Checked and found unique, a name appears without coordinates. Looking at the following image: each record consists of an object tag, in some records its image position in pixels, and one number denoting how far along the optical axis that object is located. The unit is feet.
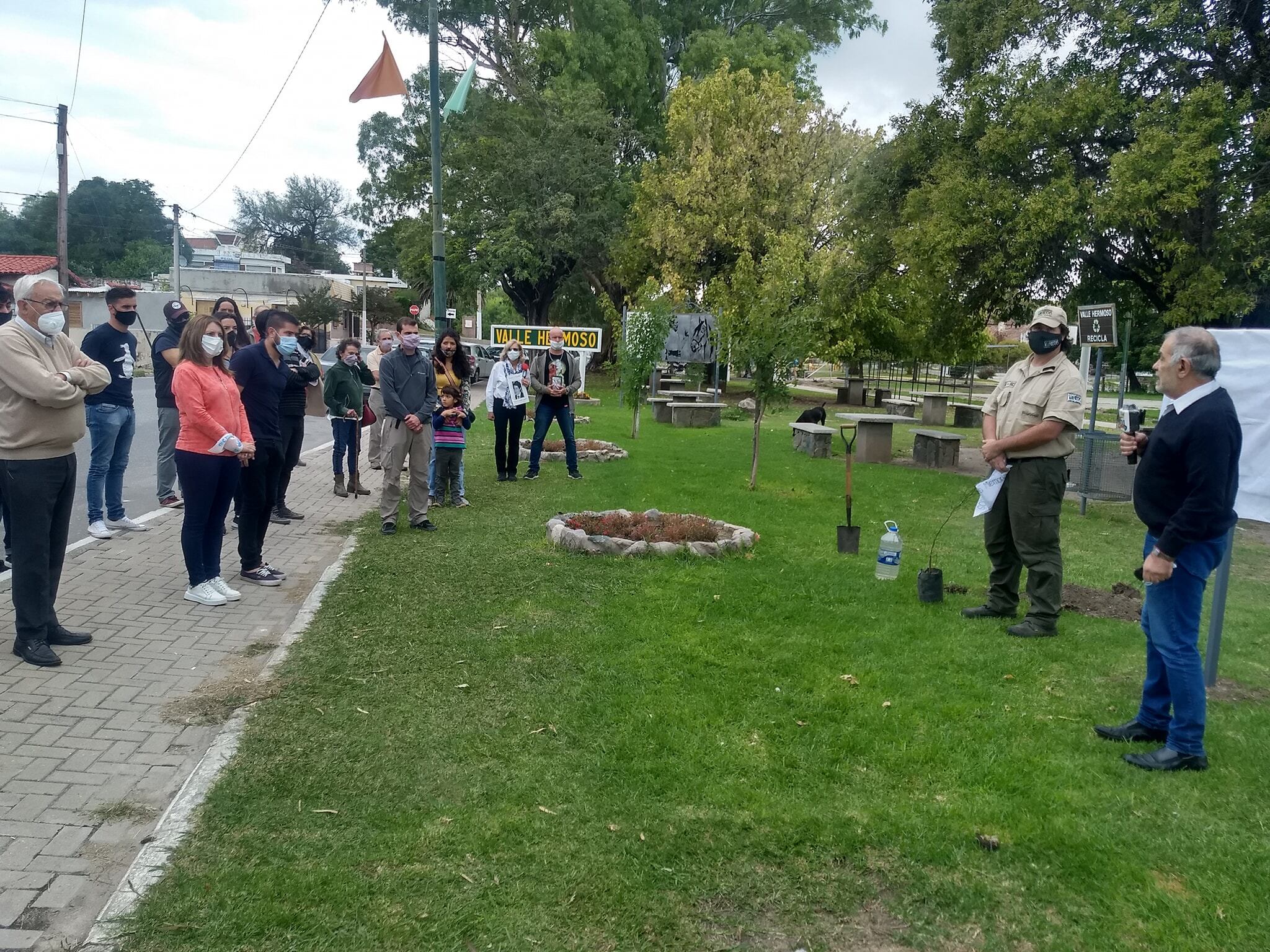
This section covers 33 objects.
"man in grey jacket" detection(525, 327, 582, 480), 41.42
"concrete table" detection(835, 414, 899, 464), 56.44
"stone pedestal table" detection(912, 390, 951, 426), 89.61
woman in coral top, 20.76
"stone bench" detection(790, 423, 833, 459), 57.36
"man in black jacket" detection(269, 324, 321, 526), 29.86
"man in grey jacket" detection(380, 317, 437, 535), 30.04
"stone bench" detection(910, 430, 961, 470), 54.85
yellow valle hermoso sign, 76.79
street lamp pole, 43.29
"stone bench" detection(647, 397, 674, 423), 80.07
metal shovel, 28.66
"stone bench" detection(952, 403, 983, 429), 85.61
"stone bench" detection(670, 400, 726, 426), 75.46
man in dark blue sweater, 13.50
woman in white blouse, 40.27
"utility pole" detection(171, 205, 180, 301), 130.21
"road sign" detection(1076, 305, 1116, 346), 36.27
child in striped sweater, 33.99
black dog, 67.36
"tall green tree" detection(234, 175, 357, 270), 322.96
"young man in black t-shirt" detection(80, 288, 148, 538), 27.30
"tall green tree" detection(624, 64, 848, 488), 100.48
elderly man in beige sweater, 17.08
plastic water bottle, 25.05
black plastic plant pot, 23.00
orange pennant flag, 45.78
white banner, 15.88
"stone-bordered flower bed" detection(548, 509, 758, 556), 27.68
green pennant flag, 46.88
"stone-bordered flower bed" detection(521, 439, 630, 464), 50.67
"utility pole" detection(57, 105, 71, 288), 92.99
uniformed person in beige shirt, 20.30
